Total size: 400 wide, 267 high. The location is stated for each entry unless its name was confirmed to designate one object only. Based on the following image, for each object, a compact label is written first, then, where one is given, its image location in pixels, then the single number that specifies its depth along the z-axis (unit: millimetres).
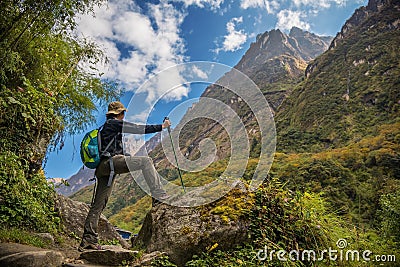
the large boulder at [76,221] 7008
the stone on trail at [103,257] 3932
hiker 4621
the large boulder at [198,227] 4145
